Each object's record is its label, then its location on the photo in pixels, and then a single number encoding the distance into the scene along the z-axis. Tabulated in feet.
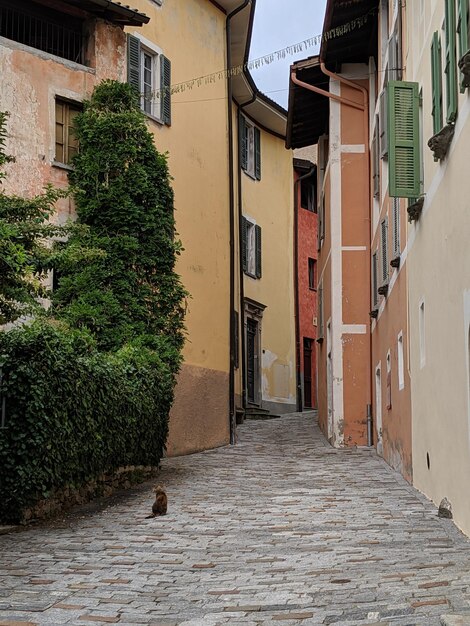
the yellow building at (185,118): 63.10
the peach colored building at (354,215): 67.87
